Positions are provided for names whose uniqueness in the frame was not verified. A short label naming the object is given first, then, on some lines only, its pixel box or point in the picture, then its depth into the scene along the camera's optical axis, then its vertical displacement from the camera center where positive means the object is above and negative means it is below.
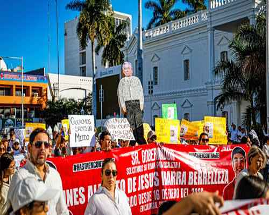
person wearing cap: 2.34 -0.56
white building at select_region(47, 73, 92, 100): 53.75 +3.56
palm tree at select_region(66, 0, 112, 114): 33.00 +7.84
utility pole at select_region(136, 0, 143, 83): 16.81 +2.97
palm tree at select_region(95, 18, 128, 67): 38.16 +6.44
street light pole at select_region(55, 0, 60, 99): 52.06 +10.84
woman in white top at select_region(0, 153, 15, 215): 4.10 -0.71
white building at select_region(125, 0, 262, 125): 25.91 +4.17
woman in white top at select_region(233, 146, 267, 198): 4.40 -0.65
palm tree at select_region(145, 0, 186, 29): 39.31 +10.42
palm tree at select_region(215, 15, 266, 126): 17.19 +1.93
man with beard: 3.38 -0.54
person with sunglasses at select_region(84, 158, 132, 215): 3.81 -0.94
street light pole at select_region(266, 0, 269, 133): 14.67 +2.23
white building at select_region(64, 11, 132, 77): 71.94 +11.17
